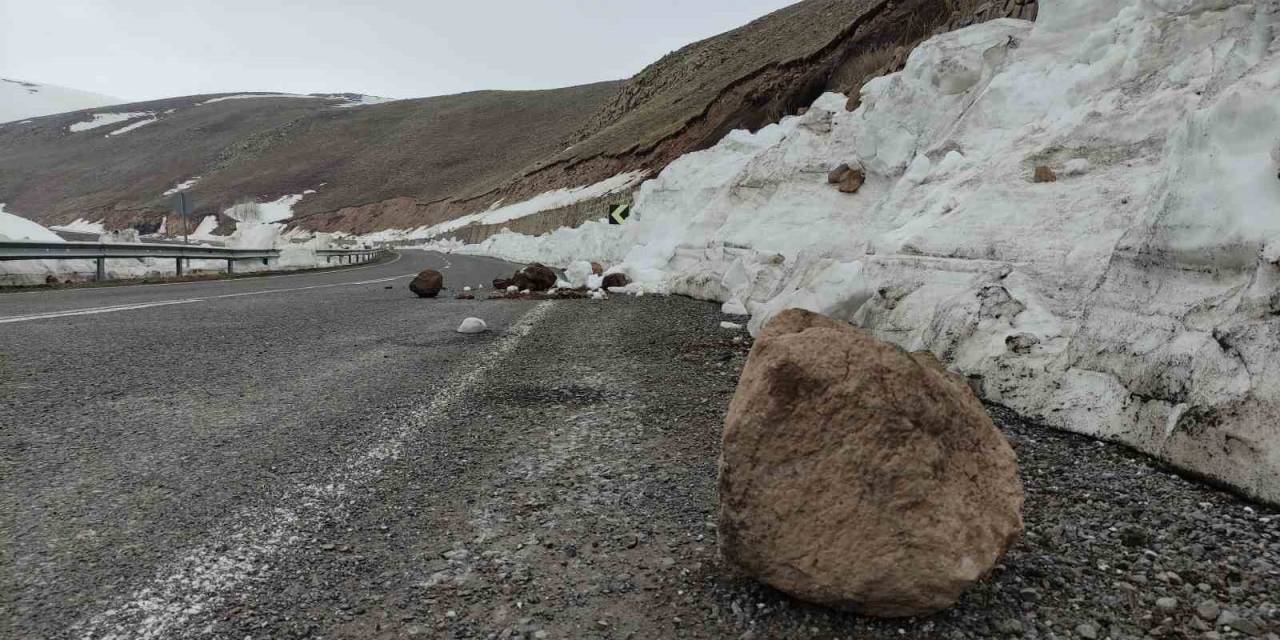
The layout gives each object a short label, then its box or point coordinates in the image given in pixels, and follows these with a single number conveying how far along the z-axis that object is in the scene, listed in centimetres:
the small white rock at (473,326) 647
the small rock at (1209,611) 173
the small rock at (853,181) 955
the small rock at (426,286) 1027
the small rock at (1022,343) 375
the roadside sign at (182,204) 2086
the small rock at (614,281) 1169
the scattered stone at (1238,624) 167
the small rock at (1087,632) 166
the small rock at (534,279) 1123
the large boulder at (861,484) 172
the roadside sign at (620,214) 2216
